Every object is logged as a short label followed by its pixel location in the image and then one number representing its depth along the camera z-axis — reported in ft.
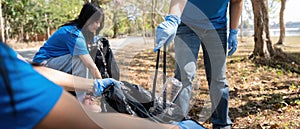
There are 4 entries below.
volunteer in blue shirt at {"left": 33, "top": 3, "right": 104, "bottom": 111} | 7.95
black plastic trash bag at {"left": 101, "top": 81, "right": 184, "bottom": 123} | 4.44
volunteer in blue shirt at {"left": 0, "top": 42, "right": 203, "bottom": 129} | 2.14
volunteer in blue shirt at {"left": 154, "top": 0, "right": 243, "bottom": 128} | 6.54
